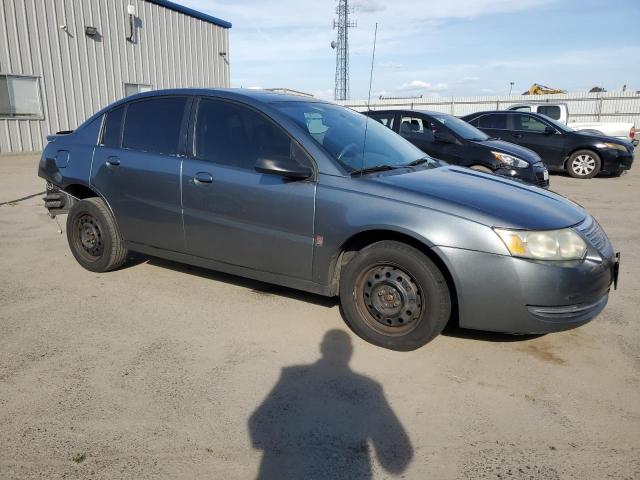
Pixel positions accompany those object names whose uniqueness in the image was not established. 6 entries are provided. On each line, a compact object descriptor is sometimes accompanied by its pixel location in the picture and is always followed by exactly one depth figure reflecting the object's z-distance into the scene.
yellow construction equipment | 28.60
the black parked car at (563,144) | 11.52
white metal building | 14.33
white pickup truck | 14.72
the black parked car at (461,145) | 7.93
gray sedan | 3.01
